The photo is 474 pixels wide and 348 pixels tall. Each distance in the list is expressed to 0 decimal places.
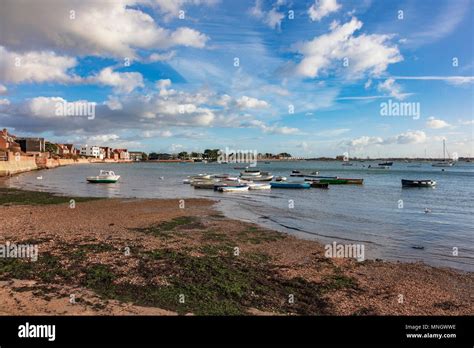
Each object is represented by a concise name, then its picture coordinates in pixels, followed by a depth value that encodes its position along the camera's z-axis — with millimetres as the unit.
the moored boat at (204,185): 56750
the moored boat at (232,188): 50597
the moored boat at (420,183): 63906
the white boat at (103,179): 61038
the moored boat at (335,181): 68288
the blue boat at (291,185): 58750
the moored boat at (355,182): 68500
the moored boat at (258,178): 74875
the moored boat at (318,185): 60278
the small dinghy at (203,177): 63162
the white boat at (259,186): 55350
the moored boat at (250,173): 86275
